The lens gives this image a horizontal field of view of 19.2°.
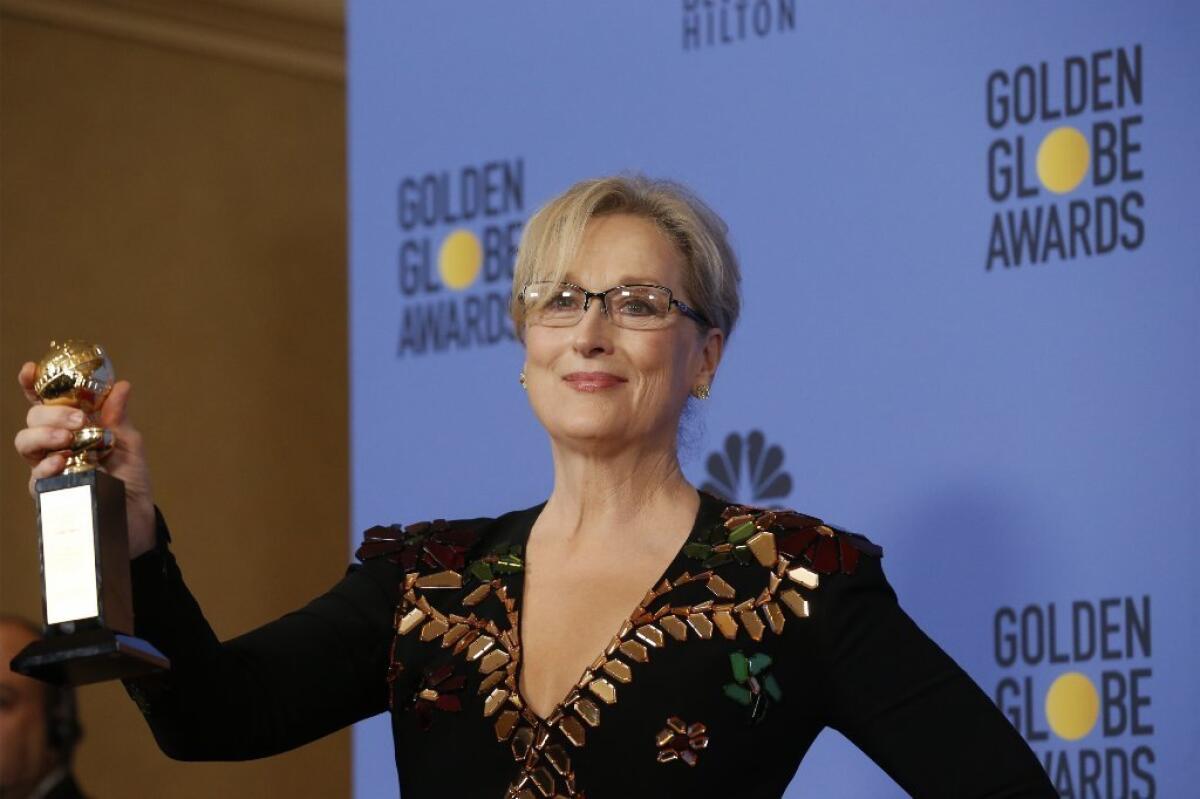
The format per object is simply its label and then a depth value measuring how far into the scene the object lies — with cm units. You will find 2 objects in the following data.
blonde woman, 427
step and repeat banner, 544
